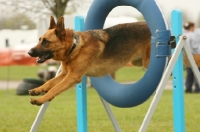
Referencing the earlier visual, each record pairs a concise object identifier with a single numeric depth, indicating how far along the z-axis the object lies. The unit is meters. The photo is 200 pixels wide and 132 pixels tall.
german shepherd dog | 8.30
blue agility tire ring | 7.87
